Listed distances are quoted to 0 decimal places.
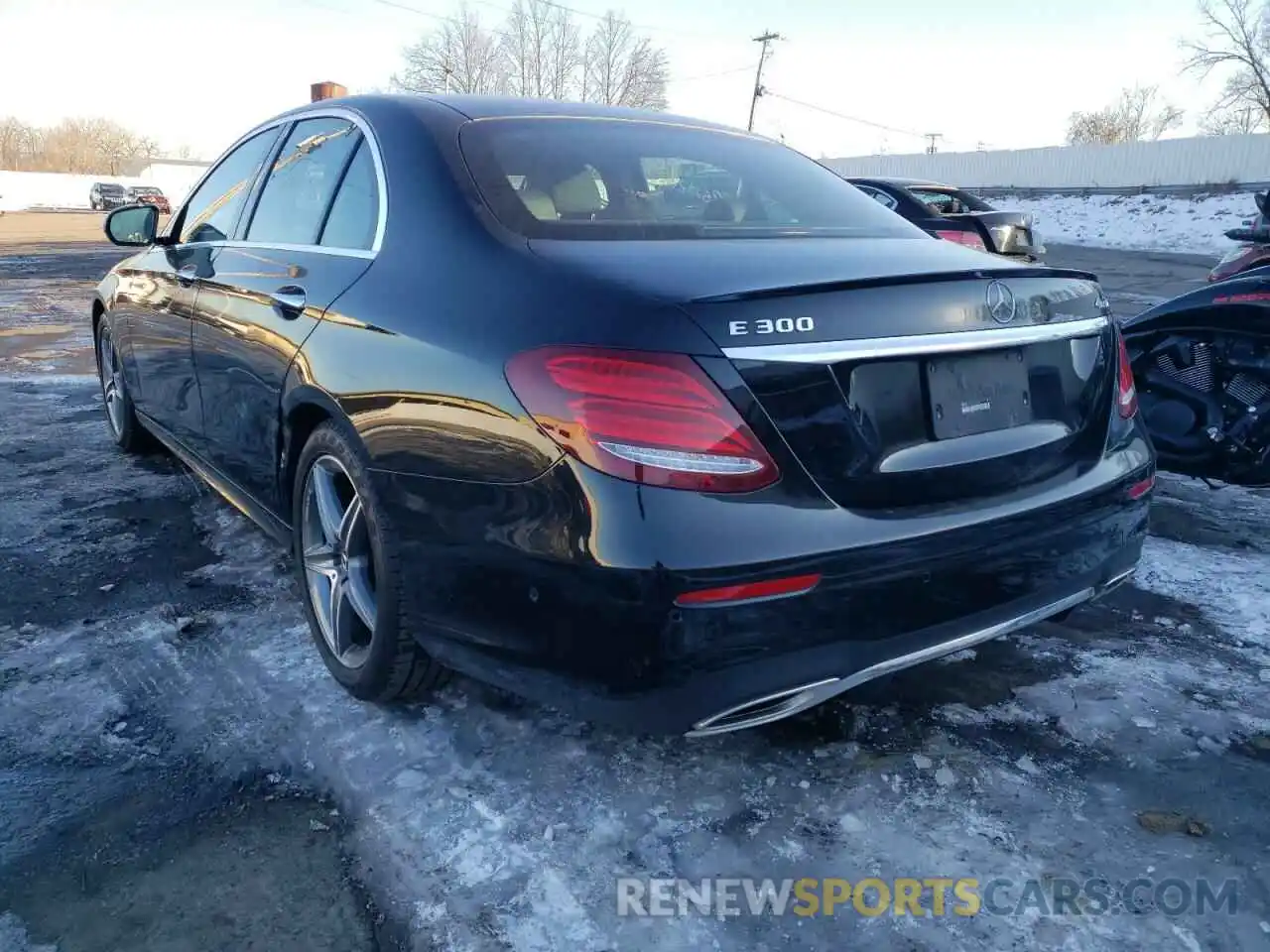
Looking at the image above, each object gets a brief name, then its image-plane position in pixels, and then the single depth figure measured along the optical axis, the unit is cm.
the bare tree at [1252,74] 4519
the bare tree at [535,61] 5534
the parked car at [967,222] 859
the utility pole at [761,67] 5266
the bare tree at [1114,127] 6469
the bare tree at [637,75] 5672
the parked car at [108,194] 4956
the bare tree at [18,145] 9256
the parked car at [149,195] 4179
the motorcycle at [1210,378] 386
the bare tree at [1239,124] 4899
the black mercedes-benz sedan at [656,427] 180
